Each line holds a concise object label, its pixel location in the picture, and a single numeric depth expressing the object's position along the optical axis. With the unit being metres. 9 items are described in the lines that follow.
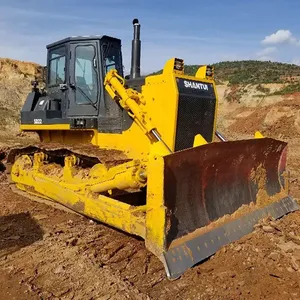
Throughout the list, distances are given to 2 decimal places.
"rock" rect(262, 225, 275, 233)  3.84
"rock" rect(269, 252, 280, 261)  3.27
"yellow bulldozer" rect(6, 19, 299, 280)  3.26
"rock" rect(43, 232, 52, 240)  3.88
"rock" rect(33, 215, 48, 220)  4.55
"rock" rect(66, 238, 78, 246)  3.66
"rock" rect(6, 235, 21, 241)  3.85
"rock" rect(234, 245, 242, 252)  3.41
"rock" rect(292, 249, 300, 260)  3.29
